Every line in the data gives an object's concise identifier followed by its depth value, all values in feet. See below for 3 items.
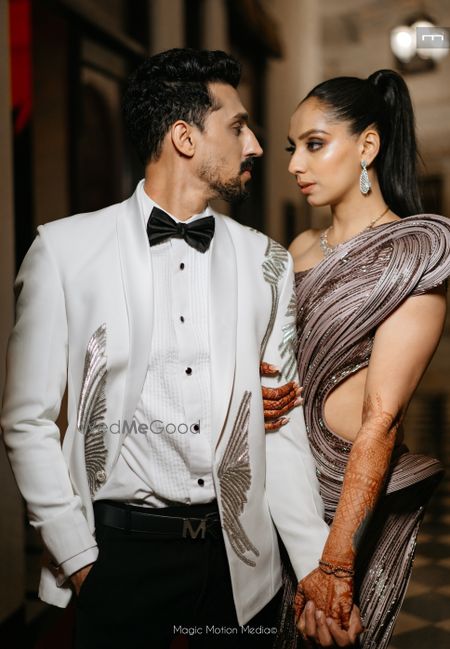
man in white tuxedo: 5.39
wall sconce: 8.18
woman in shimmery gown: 6.17
